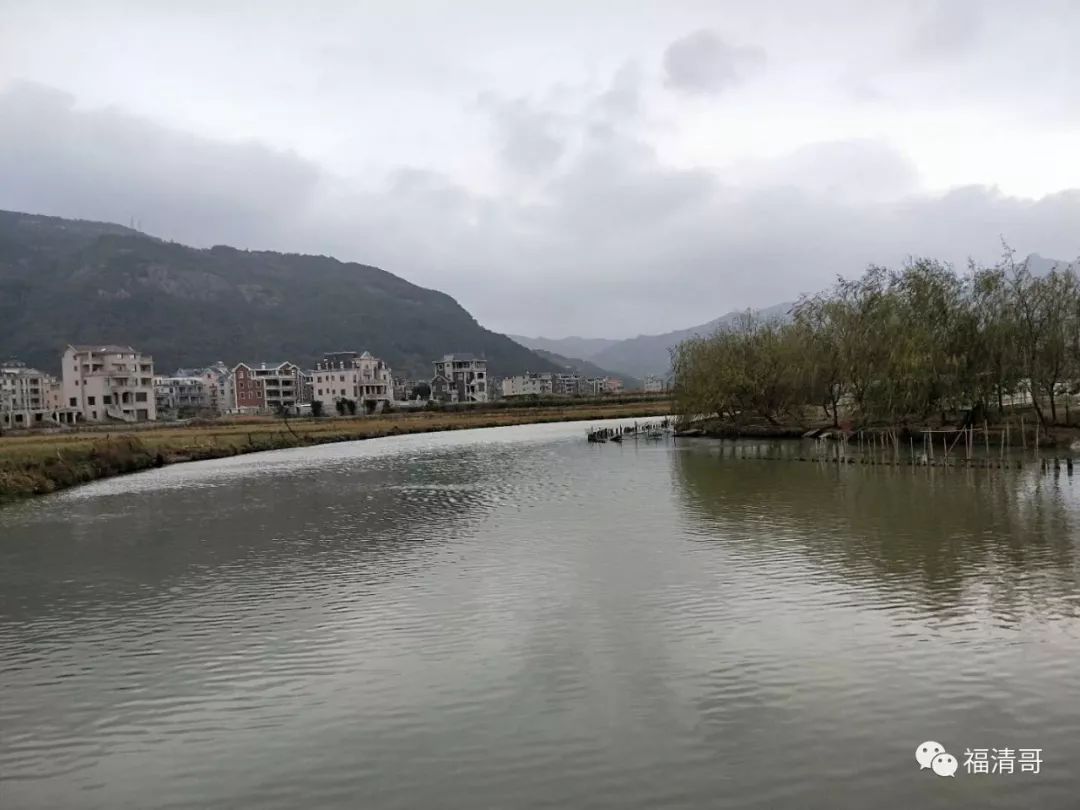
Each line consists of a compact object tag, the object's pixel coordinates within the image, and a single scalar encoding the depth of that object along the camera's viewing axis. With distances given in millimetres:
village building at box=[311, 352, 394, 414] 106625
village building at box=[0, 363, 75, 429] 87062
